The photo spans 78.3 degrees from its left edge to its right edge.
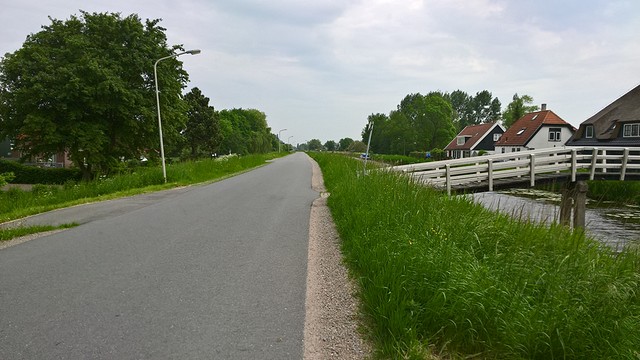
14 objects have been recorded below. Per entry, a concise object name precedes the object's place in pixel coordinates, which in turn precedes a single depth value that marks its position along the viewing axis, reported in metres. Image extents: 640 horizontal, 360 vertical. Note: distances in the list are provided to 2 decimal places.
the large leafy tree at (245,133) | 84.12
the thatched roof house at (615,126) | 33.97
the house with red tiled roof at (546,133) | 49.44
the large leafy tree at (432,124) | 71.56
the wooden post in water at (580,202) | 13.36
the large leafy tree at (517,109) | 80.55
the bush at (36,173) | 34.28
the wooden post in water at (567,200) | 13.89
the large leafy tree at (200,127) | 53.53
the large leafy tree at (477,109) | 129.12
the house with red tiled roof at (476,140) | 62.97
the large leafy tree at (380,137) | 83.50
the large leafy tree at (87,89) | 22.33
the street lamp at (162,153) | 18.67
